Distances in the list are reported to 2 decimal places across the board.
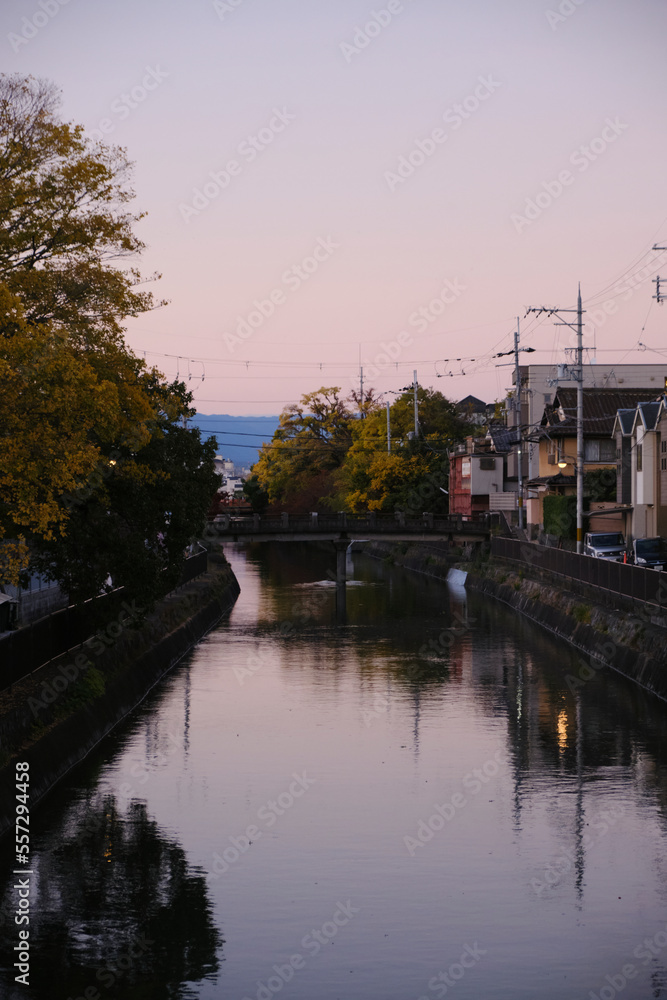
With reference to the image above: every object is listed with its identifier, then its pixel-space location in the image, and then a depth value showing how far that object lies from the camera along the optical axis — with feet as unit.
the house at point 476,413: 423.23
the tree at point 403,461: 350.43
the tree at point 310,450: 439.22
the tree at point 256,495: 525.34
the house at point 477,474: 340.80
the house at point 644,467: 215.51
